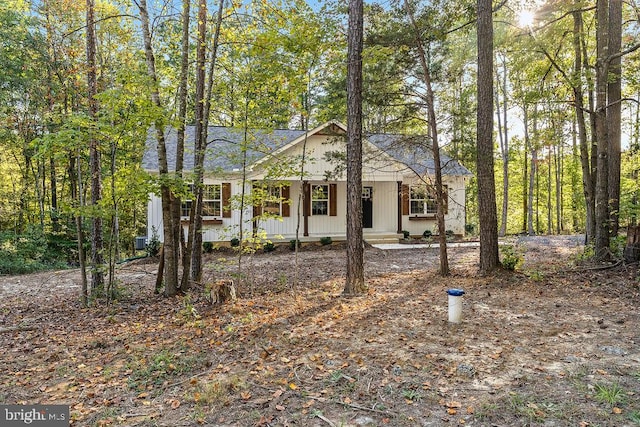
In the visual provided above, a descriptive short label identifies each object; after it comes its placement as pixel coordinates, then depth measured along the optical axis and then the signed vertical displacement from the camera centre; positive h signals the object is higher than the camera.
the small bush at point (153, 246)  12.84 -0.96
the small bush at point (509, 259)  7.63 -0.94
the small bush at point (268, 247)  14.12 -1.16
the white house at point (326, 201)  13.99 +0.56
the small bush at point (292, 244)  14.43 -1.10
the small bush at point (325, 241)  14.81 -1.00
